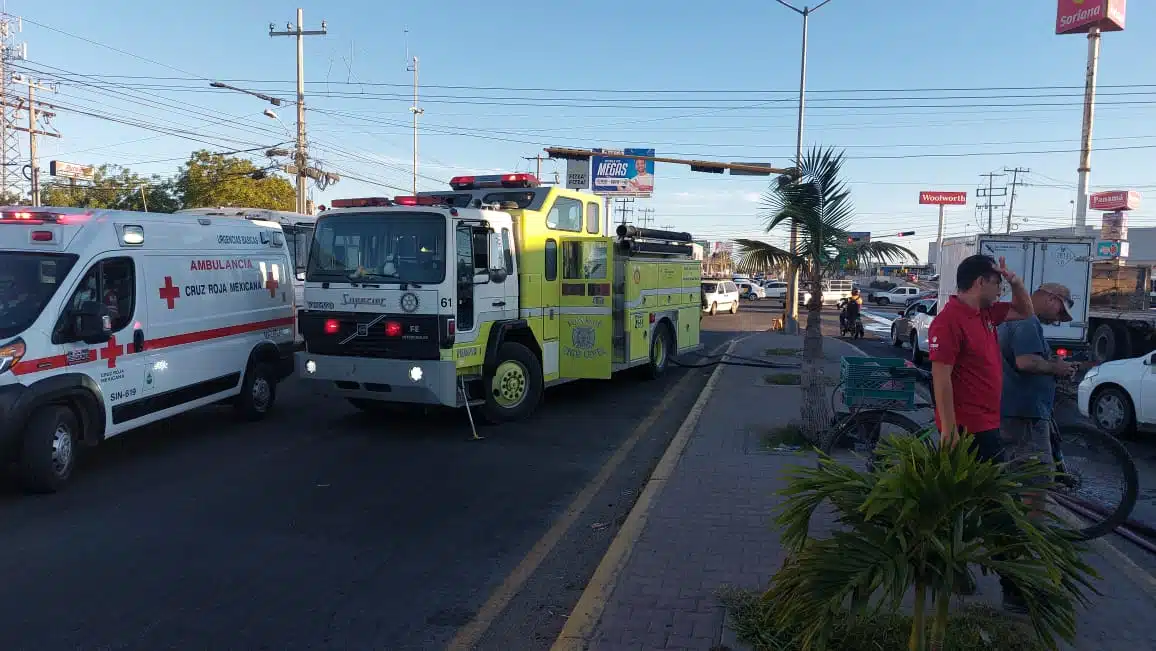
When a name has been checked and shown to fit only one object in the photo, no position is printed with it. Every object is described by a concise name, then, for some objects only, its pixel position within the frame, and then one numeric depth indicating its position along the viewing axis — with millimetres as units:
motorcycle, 25859
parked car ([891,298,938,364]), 19219
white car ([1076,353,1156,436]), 9461
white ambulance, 6848
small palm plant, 3217
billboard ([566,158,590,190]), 46750
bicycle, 5609
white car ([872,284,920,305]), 52944
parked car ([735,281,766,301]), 57062
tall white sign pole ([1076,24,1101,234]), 41469
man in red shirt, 4336
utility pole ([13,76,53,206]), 37106
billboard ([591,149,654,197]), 47719
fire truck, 9156
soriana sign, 43344
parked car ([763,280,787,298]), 55219
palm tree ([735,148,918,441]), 8555
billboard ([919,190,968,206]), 114125
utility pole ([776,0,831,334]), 21311
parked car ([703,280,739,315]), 37562
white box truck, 16000
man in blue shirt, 5094
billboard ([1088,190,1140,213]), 67794
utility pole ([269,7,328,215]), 30906
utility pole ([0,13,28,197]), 41875
